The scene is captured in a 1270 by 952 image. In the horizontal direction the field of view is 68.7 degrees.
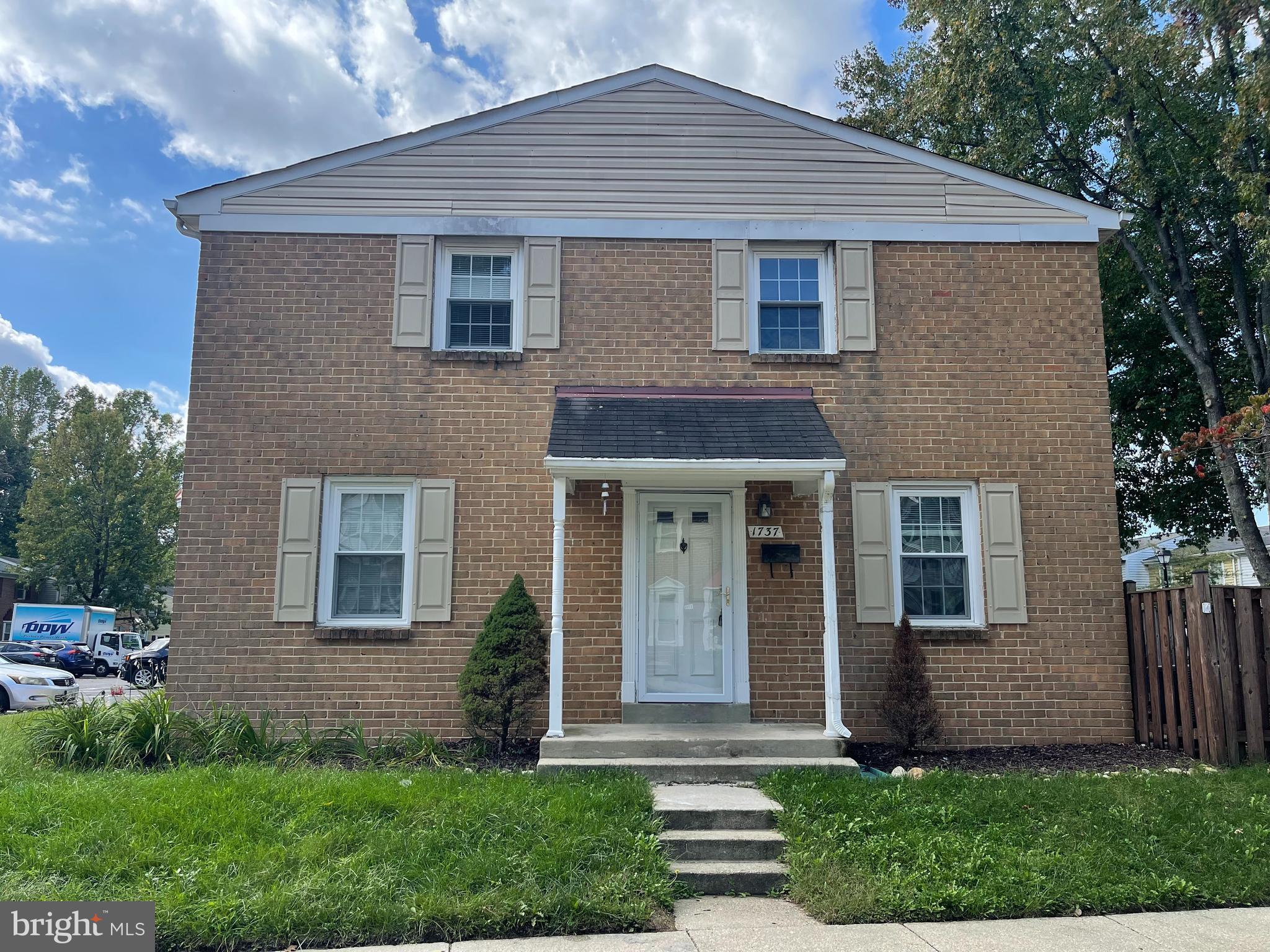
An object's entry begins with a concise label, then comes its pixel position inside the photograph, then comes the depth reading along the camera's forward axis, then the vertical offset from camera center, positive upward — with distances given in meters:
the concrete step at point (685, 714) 8.89 -0.93
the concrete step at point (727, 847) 5.86 -1.45
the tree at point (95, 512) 37.19 +4.08
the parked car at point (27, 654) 26.36 -1.22
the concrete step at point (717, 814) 6.23 -1.32
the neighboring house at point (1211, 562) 29.59 +1.85
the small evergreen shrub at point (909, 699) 8.66 -0.76
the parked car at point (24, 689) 15.57 -1.27
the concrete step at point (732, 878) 5.52 -1.55
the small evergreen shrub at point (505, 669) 8.25 -0.48
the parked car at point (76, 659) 29.64 -1.47
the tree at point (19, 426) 52.16 +10.63
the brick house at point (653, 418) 9.09 +1.99
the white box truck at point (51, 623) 34.84 -0.37
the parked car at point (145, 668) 16.70 -1.17
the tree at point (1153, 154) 12.35 +6.54
